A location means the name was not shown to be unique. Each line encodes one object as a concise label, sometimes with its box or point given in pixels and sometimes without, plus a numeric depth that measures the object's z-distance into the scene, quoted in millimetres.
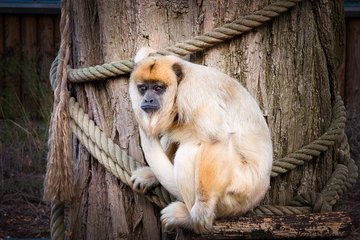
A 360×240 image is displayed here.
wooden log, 8258
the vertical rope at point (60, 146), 9156
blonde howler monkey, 8320
